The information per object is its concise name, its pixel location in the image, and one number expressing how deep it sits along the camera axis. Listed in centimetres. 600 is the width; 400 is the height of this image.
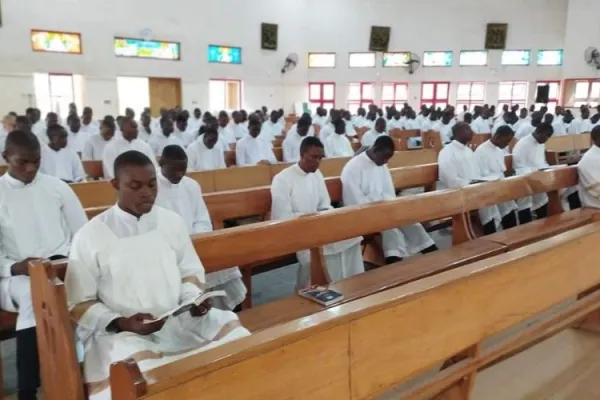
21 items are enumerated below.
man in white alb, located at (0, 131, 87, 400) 256
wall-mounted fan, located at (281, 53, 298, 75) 1930
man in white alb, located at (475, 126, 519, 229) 594
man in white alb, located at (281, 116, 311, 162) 844
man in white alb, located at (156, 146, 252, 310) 353
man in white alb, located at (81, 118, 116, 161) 780
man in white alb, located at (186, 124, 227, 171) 705
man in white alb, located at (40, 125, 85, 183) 623
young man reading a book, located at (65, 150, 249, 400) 191
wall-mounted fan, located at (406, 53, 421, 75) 1994
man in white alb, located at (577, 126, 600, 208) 496
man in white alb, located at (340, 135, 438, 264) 434
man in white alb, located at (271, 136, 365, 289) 376
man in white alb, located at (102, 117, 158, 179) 685
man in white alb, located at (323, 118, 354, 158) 900
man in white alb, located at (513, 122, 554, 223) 634
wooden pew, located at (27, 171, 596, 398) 274
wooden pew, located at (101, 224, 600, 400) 141
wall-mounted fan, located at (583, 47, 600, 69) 1805
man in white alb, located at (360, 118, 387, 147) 964
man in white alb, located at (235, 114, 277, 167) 773
